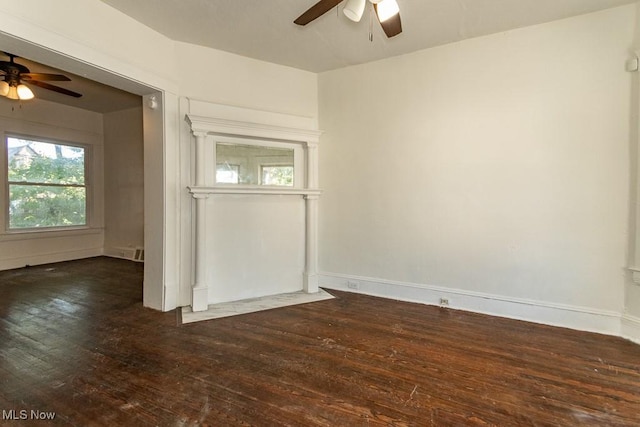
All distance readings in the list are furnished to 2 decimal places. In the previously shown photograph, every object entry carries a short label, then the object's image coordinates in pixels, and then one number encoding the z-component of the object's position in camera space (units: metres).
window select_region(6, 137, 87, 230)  5.39
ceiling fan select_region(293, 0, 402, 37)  1.95
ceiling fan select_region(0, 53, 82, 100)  3.51
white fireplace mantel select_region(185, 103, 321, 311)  3.35
